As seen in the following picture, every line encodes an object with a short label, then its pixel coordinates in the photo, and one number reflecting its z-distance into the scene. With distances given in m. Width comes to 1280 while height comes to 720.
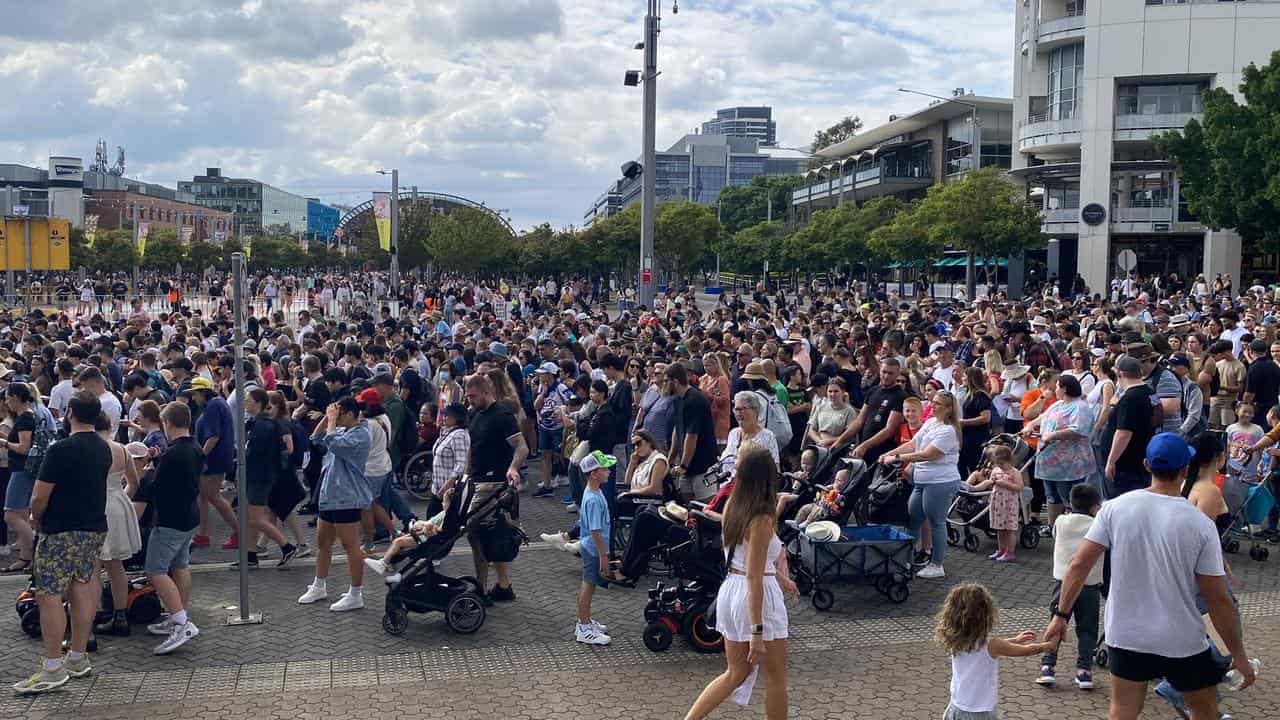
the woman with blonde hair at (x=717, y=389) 12.22
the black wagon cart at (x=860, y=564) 9.00
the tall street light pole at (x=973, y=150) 51.31
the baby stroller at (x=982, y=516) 10.69
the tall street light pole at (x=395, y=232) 42.03
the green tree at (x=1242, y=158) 36.66
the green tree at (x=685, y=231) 59.66
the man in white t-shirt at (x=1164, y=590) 4.90
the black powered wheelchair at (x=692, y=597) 7.96
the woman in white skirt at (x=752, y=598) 5.73
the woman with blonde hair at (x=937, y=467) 9.48
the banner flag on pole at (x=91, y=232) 73.95
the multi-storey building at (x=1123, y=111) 47.50
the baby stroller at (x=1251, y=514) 10.18
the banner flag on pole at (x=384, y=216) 43.12
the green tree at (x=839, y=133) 111.50
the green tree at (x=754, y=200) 104.00
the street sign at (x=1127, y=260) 35.66
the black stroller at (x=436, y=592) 8.40
